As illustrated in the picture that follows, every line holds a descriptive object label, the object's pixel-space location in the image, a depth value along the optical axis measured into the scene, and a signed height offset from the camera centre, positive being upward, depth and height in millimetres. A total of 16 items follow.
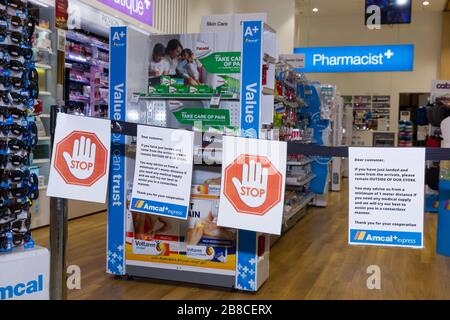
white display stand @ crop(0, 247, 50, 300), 2544 -738
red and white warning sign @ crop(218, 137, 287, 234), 2035 -188
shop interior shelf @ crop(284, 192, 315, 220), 5421 -820
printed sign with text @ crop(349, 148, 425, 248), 1892 -204
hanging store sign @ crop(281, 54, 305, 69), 8570 +1350
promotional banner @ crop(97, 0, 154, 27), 6805 +1796
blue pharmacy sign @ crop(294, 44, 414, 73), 8703 +1458
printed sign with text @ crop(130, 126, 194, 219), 2150 -151
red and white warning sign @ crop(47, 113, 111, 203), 2244 -107
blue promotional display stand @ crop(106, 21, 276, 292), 3584 -148
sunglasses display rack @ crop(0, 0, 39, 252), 2723 +56
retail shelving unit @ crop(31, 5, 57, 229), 5867 +516
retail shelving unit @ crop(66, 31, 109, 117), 7078 +907
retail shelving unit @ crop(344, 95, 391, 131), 14852 +893
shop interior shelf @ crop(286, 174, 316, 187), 6227 -543
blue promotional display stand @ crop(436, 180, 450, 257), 5032 -784
